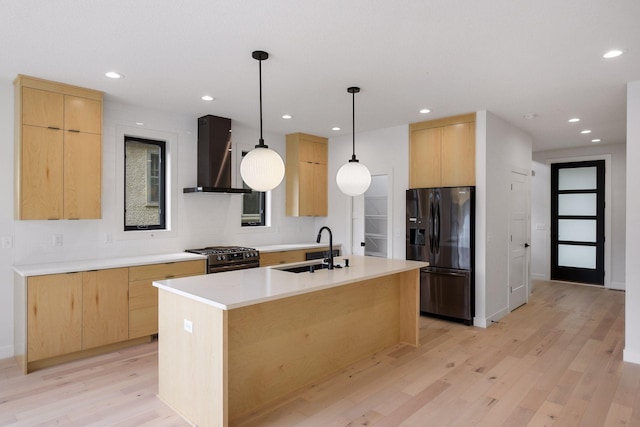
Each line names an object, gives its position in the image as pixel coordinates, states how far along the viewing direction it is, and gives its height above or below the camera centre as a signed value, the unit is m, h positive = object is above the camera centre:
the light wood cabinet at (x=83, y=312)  3.37 -0.99
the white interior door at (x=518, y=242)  5.48 -0.47
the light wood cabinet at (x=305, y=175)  6.14 +0.59
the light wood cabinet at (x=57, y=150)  3.54 +0.58
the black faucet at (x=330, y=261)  3.41 -0.46
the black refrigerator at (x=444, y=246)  4.74 -0.46
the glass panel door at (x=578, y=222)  7.21 -0.20
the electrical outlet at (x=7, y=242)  3.69 -0.32
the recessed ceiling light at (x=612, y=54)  2.95 +1.25
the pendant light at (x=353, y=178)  3.62 +0.31
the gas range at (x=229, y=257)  4.57 -0.59
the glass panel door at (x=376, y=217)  5.79 -0.11
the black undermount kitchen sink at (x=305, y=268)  3.49 -0.54
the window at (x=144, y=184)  4.62 +0.32
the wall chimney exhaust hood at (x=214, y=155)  4.90 +0.72
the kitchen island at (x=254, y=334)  2.41 -0.94
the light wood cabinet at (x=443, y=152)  4.86 +0.79
